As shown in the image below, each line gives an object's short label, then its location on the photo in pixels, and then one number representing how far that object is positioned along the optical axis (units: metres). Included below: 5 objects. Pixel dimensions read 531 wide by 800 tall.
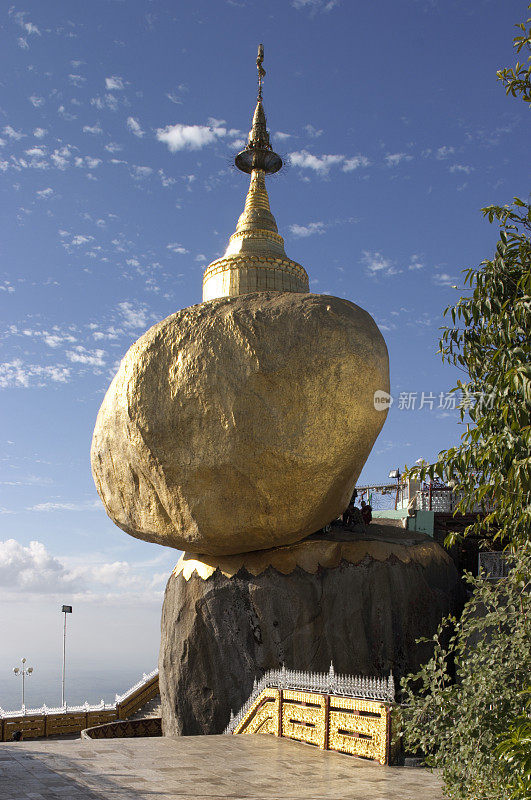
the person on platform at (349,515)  17.58
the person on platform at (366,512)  18.43
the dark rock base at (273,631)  14.22
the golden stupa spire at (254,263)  20.38
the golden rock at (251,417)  13.73
